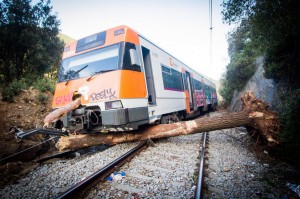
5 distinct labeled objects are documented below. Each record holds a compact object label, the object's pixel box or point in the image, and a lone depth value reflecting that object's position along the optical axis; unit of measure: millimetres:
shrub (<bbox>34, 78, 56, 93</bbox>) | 11570
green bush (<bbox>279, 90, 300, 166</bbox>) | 3680
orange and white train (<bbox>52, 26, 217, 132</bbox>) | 4324
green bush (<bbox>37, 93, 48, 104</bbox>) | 10305
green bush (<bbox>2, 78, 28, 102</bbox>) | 8906
